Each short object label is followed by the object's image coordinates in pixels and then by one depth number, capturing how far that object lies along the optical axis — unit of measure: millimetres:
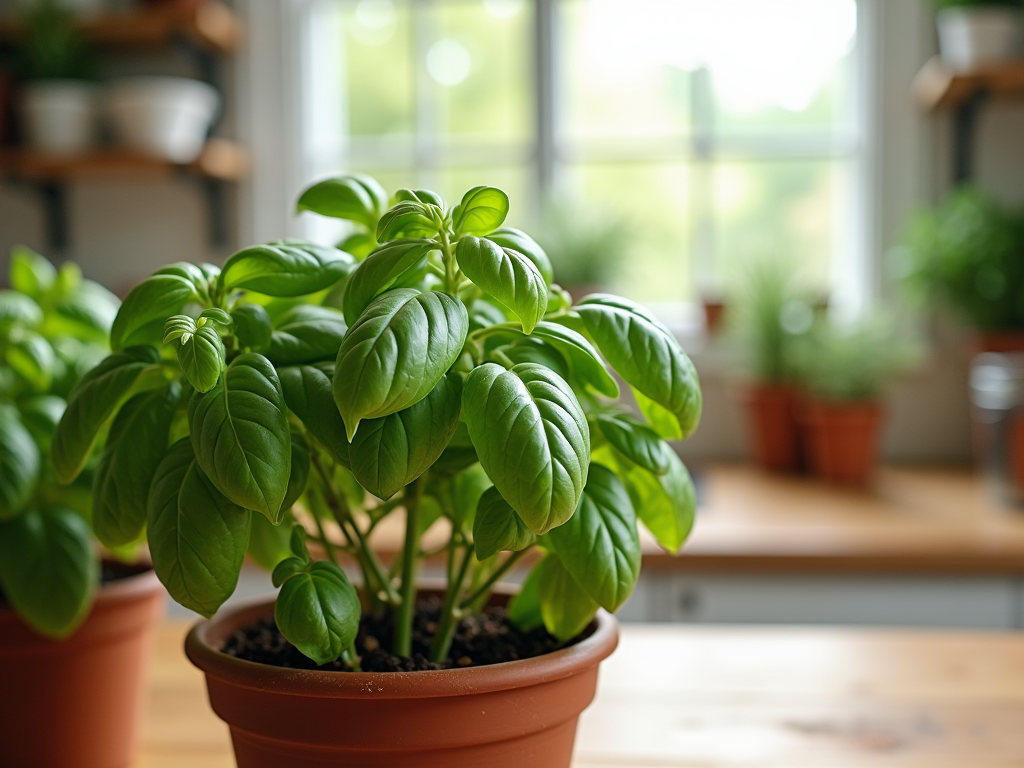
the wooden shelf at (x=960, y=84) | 1978
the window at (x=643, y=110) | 2457
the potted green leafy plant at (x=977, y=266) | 2047
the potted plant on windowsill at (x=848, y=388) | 2018
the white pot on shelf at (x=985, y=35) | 1995
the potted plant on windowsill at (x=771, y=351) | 2156
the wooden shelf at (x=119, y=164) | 2254
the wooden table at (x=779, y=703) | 726
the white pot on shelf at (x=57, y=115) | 2281
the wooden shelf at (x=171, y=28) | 2266
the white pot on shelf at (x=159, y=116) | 2215
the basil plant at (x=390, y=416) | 433
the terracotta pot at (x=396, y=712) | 478
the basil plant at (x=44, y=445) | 648
